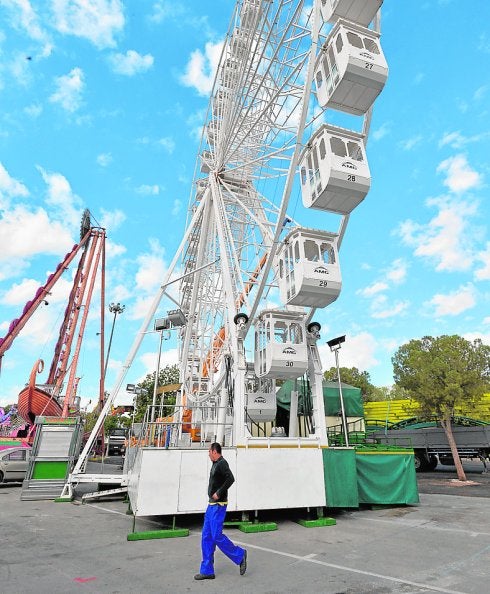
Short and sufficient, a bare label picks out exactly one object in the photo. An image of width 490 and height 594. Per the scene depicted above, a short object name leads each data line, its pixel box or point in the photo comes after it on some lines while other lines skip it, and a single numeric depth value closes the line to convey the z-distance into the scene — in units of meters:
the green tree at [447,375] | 17.89
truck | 19.30
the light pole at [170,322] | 15.66
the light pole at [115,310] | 41.80
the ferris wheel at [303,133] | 10.10
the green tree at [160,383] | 50.22
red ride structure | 28.95
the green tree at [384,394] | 54.89
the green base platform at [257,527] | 8.54
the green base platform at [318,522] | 9.06
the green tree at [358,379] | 52.02
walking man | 5.45
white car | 16.48
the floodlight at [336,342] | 12.94
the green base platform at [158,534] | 7.80
